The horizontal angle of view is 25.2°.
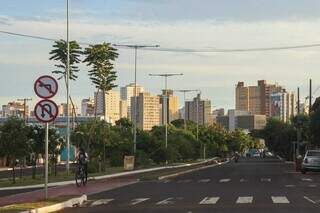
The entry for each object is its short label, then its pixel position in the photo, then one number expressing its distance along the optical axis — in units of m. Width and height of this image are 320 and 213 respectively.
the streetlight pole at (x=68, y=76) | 43.50
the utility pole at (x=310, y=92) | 84.39
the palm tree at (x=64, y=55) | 49.28
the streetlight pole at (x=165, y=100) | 93.50
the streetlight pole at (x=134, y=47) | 67.00
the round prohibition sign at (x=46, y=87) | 20.97
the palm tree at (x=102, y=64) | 55.69
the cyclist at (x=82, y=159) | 32.19
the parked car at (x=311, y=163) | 51.72
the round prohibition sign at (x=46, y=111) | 20.81
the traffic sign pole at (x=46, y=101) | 20.81
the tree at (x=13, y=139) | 35.28
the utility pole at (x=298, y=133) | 96.96
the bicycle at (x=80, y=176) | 32.25
